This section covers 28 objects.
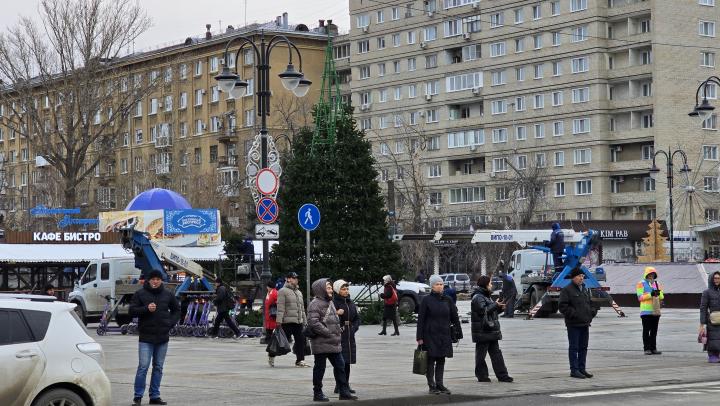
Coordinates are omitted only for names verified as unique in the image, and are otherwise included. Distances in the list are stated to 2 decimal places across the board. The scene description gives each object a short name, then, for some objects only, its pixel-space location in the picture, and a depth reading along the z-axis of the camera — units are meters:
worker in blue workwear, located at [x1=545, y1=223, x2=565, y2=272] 44.38
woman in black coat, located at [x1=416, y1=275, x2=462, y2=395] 17.53
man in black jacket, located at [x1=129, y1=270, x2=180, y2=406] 16.30
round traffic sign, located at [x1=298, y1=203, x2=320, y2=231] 26.22
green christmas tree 37.75
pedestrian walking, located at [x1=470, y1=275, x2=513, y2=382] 19.23
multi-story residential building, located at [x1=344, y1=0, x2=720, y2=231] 89.88
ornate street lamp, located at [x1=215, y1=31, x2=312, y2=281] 28.94
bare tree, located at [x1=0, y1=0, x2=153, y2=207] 63.91
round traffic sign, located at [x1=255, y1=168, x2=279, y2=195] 27.09
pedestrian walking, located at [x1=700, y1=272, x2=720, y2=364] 22.45
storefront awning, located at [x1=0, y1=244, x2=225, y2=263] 51.34
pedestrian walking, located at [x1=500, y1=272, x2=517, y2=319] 43.75
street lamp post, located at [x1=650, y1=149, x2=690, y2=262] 58.97
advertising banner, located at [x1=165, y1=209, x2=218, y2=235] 53.31
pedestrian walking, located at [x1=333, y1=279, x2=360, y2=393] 17.56
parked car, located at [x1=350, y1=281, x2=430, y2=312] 41.06
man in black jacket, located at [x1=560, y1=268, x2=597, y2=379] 20.00
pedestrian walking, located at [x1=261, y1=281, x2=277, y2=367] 26.13
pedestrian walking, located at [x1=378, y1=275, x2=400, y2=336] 34.59
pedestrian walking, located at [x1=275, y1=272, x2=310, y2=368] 23.11
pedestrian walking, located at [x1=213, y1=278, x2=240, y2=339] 32.50
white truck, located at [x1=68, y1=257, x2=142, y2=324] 43.16
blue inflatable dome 58.69
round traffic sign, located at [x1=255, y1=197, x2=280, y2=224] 27.17
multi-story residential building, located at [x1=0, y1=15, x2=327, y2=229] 102.06
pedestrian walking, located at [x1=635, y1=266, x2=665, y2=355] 24.89
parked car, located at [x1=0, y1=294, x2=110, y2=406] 12.36
